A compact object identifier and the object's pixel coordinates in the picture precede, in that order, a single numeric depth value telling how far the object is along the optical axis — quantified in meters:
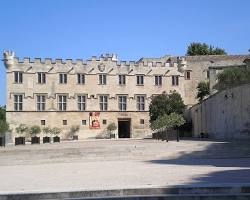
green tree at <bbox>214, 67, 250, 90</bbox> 34.76
